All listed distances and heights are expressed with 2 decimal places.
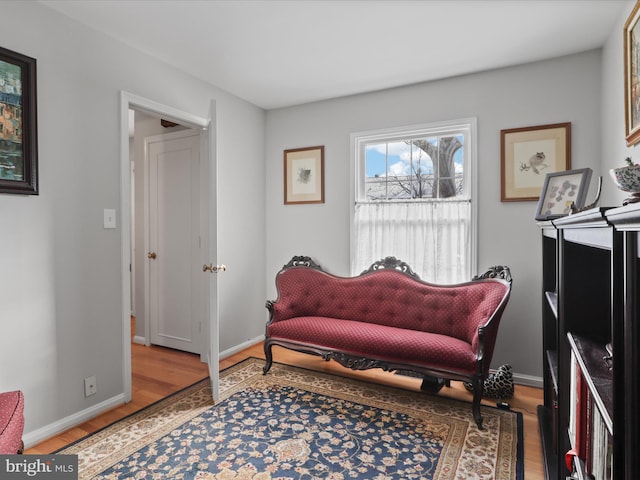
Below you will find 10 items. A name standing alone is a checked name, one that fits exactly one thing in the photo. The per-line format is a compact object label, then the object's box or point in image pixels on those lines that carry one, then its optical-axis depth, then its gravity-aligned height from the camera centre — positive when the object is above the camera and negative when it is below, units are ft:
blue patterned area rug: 5.99 -3.88
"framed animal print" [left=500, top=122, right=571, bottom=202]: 9.01 +1.96
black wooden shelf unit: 2.14 -1.11
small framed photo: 6.70 +0.82
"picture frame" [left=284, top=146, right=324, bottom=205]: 12.23 +2.06
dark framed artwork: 6.33 +2.01
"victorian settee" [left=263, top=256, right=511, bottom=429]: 7.81 -2.28
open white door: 8.27 -0.68
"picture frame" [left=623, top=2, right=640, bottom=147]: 6.18 +2.77
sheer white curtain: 10.31 -0.06
